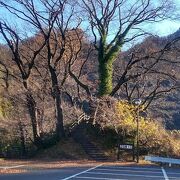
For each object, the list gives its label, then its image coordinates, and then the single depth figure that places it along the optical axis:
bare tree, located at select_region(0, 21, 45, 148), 24.19
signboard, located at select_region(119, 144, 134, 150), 20.89
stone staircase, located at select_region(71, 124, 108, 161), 21.98
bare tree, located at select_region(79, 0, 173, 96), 25.45
